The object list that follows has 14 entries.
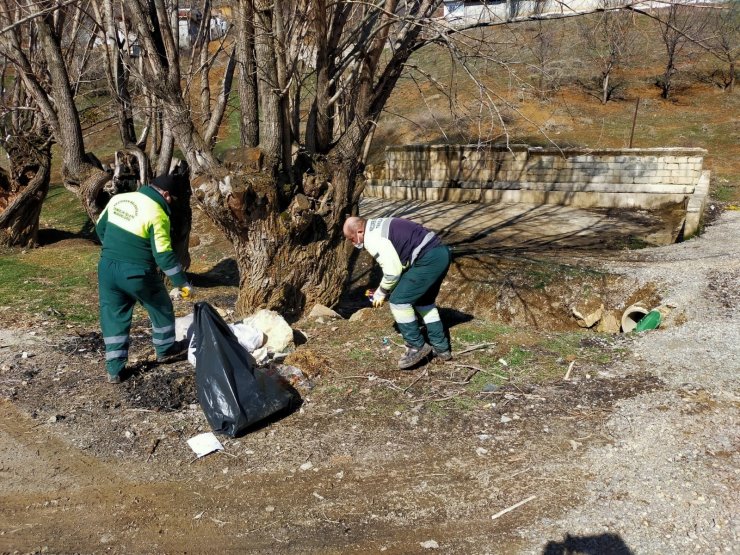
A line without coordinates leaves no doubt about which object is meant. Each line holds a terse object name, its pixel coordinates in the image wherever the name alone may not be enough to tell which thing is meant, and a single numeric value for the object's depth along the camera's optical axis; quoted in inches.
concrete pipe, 281.9
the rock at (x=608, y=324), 299.1
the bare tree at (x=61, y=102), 363.6
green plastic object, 260.8
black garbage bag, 175.2
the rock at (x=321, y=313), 274.5
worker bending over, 205.9
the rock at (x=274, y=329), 228.7
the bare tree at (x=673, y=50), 793.6
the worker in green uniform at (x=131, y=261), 203.3
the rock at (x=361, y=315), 259.6
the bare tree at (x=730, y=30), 843.4
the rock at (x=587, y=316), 310.2
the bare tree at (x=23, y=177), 470.0
